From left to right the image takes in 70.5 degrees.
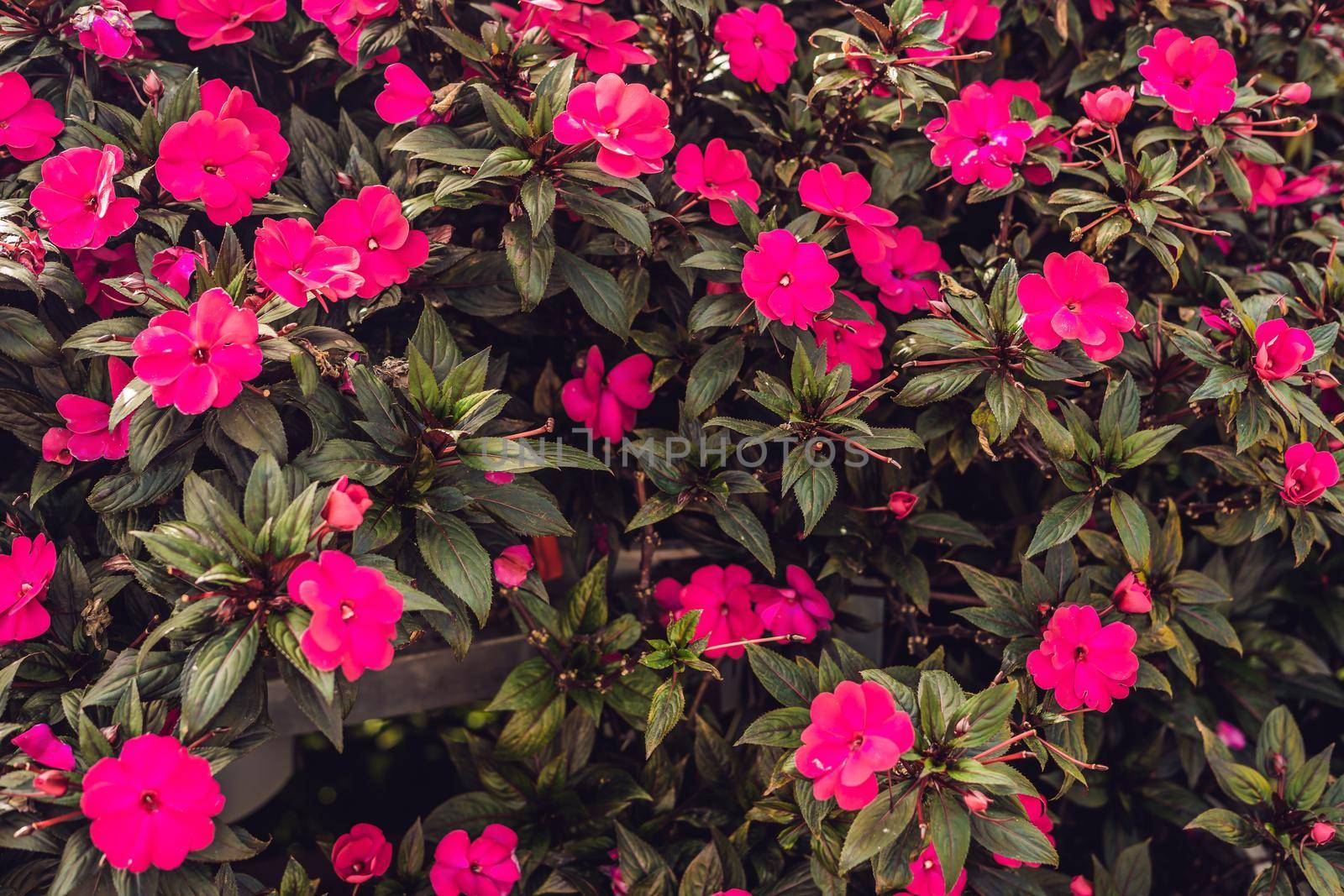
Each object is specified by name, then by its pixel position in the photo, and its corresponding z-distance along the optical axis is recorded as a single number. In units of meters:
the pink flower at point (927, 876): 1.34
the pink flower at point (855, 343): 1.50
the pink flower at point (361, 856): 1.50
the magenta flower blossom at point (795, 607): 1.55
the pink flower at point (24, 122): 1.32
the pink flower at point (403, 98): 1.40
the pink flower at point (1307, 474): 1.35
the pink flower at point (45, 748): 1.08
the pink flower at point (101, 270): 1.39
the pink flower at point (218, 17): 1.39
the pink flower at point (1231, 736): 1.97
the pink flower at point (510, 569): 1.36
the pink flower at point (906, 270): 1.55
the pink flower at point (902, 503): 1.52
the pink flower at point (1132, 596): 1.38
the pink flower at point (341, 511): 0.99
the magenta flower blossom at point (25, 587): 1.19
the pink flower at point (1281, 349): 1.32
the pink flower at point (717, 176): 1.41
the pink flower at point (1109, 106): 1.45
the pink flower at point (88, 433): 1.23
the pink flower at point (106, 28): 1.33
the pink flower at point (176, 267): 1.26
